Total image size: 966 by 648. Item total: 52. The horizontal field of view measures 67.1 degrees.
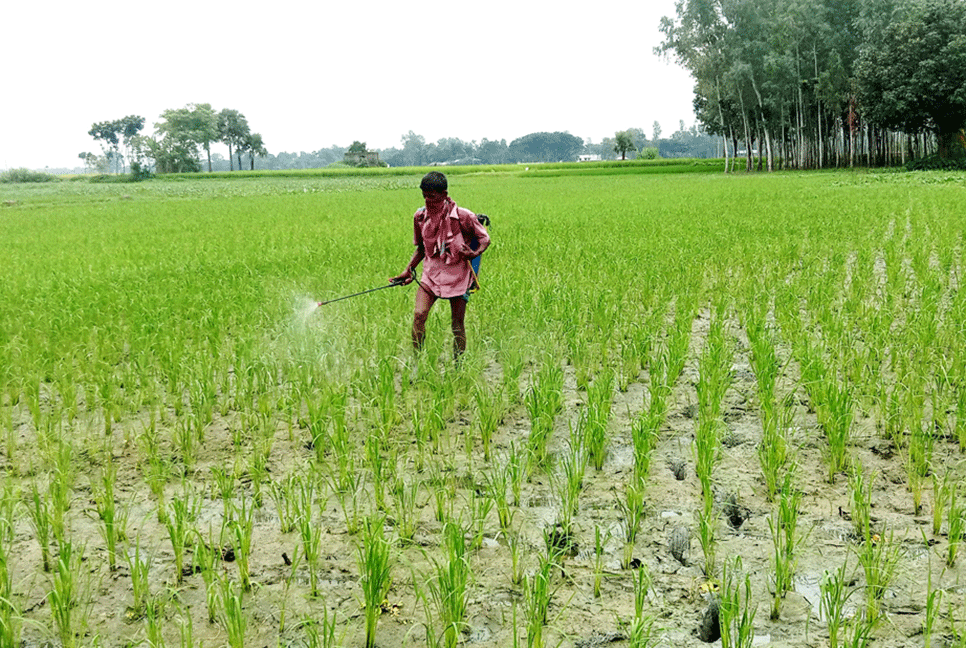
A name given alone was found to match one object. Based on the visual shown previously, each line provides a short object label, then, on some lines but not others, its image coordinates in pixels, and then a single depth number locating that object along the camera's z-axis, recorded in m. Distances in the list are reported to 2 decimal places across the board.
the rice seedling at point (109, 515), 2.62
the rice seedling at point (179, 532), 2.53
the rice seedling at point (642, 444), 3.02
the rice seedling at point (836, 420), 3.21
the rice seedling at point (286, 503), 2.83
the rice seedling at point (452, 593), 2.07
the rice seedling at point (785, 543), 2.29
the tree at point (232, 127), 91.50
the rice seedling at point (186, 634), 1.99
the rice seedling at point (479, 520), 2.60
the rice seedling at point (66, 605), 2.12
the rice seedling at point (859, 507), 2.64
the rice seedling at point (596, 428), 3.37
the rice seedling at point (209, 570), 2.28
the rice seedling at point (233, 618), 2.04
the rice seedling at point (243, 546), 2.46
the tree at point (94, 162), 104.09
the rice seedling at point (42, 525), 2.62
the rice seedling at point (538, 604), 2.02
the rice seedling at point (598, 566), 2.34
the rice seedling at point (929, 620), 1.92
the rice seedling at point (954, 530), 2.45
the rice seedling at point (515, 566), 2.43
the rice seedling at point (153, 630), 2.02
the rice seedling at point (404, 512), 2.71
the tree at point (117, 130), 101.19
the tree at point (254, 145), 93.00
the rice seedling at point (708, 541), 2.49
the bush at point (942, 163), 33.81
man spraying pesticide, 4.70
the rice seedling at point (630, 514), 2.58
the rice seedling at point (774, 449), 3.05
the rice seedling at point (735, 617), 1.96
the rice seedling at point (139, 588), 2.32
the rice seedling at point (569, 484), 2.77
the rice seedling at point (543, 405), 3.36
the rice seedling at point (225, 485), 2.70
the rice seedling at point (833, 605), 1.99
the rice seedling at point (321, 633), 1.99
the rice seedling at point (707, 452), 2.86
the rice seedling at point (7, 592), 2.06
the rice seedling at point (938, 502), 2.68
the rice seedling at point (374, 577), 2.15
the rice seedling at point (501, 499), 2.76
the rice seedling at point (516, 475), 2.97
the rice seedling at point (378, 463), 3.01
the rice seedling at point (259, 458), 3.19
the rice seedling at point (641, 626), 1.93
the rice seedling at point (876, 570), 2.12
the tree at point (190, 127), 81.69
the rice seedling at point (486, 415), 3.61
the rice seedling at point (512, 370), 4.27
